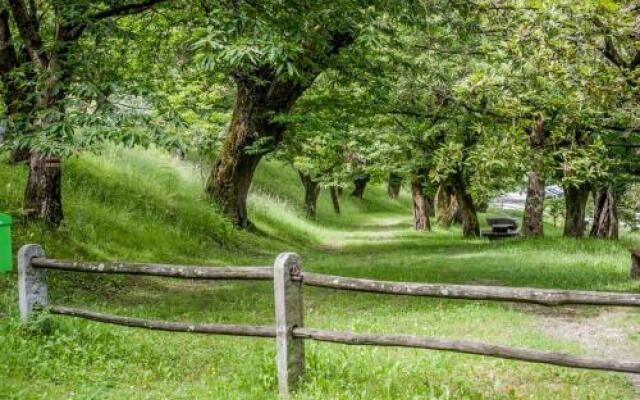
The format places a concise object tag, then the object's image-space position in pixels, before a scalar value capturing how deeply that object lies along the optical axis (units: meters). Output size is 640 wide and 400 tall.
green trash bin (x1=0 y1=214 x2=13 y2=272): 16.28
